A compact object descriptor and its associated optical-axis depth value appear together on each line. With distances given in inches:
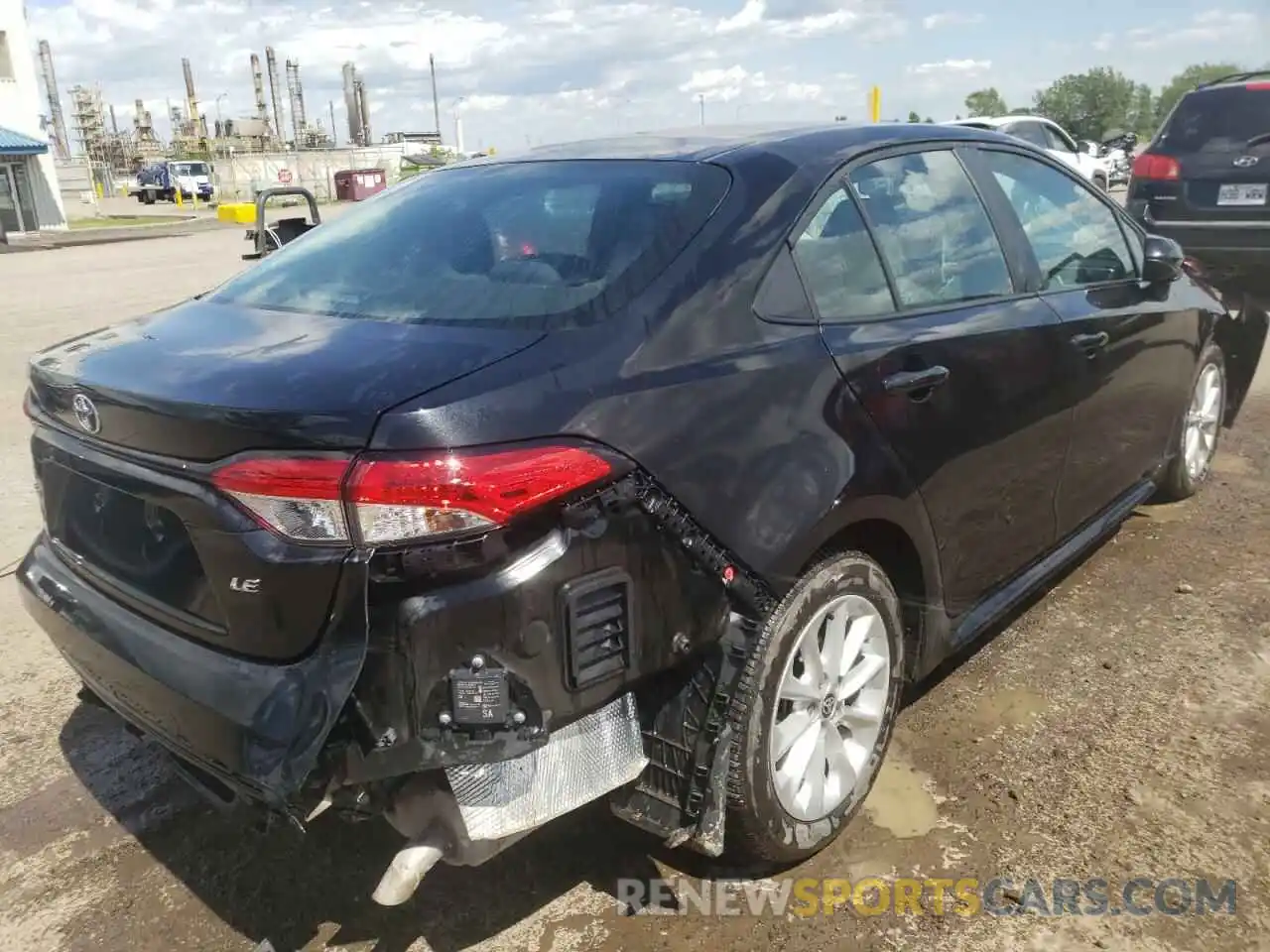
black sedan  75.2
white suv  554.3
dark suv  347.3
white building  1387.8
